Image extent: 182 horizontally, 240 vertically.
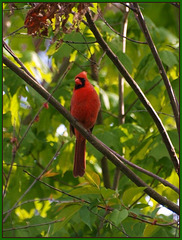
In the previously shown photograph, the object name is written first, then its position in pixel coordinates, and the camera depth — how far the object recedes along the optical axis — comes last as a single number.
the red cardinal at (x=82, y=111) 7.68
